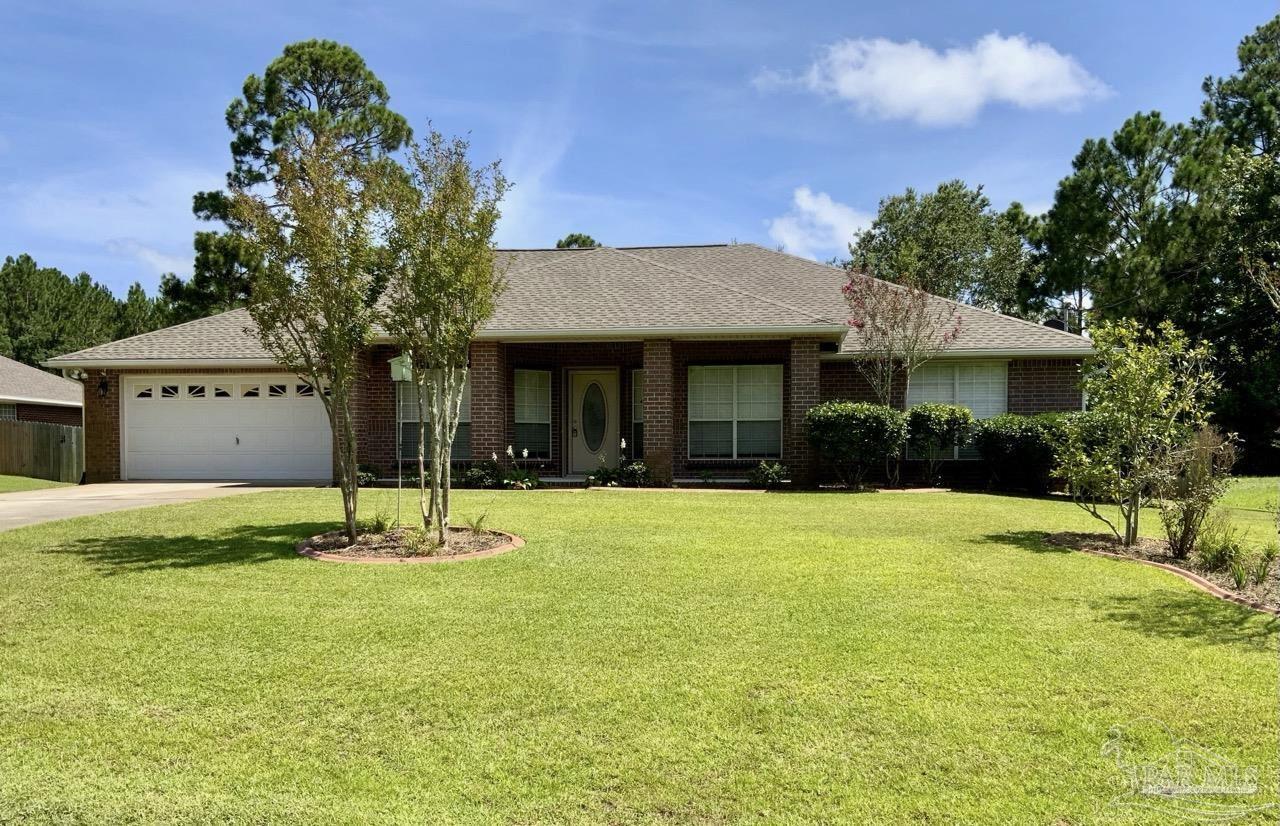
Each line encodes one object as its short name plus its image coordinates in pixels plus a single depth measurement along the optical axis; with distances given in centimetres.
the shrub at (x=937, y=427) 1530
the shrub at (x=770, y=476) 1566
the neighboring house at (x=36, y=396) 2648
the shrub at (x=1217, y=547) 783
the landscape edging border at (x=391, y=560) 811
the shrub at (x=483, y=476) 1580
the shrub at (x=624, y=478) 1580
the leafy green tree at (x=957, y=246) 3641
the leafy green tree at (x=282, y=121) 2894
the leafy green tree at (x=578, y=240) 4800
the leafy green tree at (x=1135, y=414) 885
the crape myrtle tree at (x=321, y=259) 845
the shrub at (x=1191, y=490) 842
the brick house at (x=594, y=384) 1589
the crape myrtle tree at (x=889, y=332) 1582
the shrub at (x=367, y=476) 1617
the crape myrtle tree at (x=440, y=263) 861
